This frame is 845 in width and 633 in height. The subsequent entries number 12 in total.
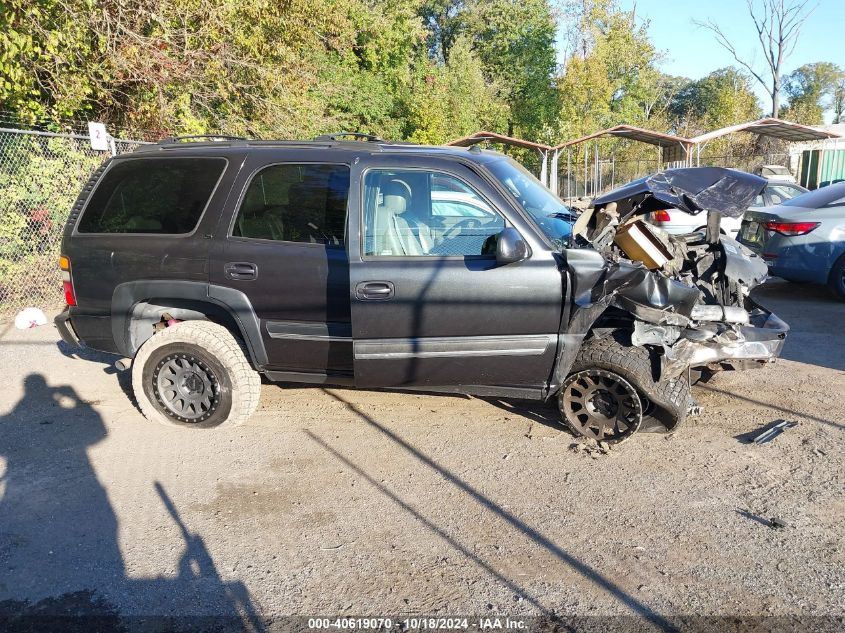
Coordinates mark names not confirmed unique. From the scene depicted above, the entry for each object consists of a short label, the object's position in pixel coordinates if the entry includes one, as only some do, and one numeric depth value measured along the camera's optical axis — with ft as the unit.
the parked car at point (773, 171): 60.13
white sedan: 34.63
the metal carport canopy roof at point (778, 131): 63.26
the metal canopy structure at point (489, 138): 69.01
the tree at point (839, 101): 210.38
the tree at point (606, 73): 93.40
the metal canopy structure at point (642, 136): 64.80
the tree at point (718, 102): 107.04
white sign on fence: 28.48
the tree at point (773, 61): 121.29
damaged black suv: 13.66
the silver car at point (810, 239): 26.58
